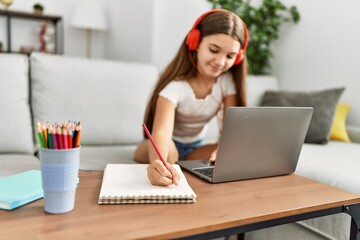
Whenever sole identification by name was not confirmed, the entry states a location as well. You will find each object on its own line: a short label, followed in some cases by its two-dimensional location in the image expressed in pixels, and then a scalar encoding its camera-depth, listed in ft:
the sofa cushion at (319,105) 5.78
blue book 2.22
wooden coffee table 1.95
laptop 2.77
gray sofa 4.27
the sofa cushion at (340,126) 6.01
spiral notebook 2.38
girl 3.92
